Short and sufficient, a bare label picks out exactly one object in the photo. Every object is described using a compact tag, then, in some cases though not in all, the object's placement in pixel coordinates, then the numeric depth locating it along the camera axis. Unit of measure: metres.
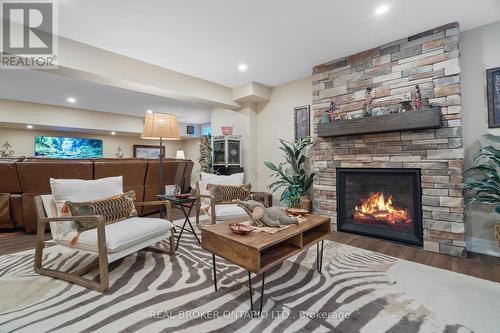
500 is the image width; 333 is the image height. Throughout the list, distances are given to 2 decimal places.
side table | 2.71
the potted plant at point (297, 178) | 3.81
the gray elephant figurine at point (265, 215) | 1.85
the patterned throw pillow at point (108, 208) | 2.01
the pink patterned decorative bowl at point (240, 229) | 1.65
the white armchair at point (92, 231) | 1.78
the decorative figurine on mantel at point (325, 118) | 3.44
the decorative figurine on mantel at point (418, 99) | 2.64
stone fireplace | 2.50
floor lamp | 2.94
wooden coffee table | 1.45
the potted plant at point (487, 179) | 2.24
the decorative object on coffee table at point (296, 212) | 2.22
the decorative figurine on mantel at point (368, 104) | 3.03
